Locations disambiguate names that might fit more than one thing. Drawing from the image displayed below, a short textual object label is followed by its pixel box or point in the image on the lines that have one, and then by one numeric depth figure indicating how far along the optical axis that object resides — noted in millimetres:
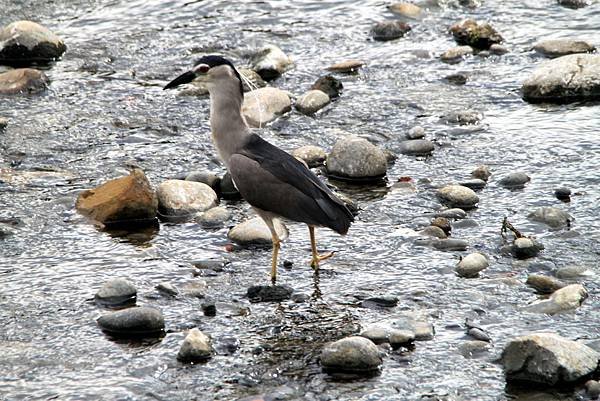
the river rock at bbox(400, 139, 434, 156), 20641
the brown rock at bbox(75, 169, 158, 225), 17922
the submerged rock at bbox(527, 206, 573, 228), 17281
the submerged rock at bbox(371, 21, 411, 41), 26828
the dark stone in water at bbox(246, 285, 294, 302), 15516
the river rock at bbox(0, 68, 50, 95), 23656
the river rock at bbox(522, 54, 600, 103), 22359
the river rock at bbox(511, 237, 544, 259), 16344
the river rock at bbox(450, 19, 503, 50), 25828
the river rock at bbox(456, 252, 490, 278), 15836
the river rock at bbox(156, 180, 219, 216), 18312
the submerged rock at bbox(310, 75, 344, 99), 23500
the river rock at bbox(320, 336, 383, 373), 13273
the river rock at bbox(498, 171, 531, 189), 19016
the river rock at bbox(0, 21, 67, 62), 25312
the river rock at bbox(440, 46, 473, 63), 25203
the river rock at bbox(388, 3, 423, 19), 28031
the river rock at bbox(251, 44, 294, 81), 24641
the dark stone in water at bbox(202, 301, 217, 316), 14984
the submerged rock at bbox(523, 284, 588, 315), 14594
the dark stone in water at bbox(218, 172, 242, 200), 19094
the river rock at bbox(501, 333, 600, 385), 12680
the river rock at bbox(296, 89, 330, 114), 22609
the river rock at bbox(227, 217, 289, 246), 17375
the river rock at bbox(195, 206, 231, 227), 17969
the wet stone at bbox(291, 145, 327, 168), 20187
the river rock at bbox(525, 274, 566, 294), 15203
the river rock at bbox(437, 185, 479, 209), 18219
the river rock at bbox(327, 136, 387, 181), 19516
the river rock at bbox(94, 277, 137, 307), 15258
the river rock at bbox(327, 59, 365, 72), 24922
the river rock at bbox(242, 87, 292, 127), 22031
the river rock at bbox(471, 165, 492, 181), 19359
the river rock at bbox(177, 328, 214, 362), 13625
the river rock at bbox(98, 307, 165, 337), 14336
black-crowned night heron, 16281
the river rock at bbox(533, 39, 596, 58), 24656
